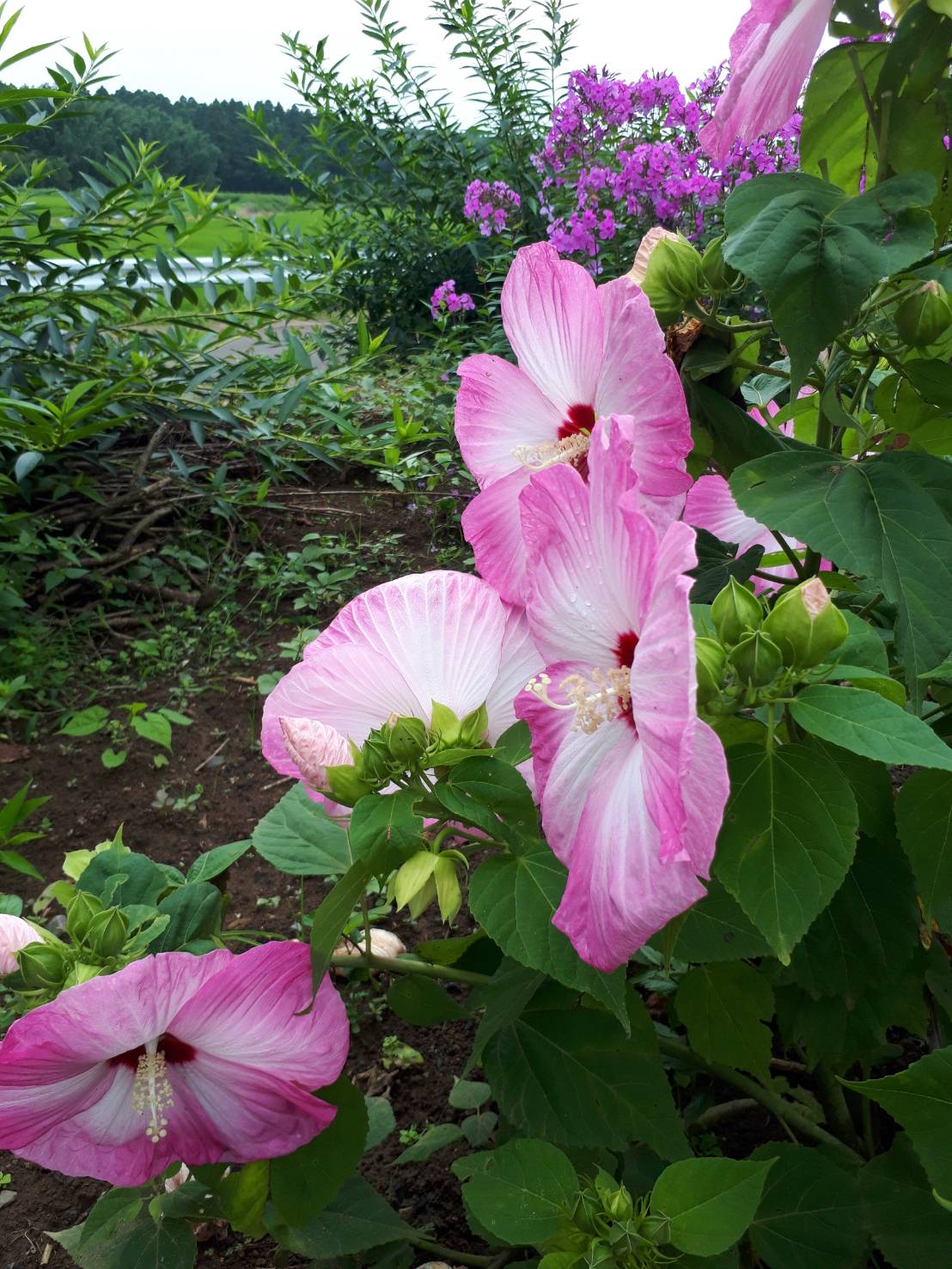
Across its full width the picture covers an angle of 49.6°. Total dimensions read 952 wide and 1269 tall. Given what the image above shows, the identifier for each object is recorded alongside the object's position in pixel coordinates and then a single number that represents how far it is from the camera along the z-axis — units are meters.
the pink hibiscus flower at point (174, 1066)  0.56
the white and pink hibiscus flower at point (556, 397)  0.54
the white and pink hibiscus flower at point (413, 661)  0.62
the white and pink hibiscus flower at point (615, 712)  0.38
